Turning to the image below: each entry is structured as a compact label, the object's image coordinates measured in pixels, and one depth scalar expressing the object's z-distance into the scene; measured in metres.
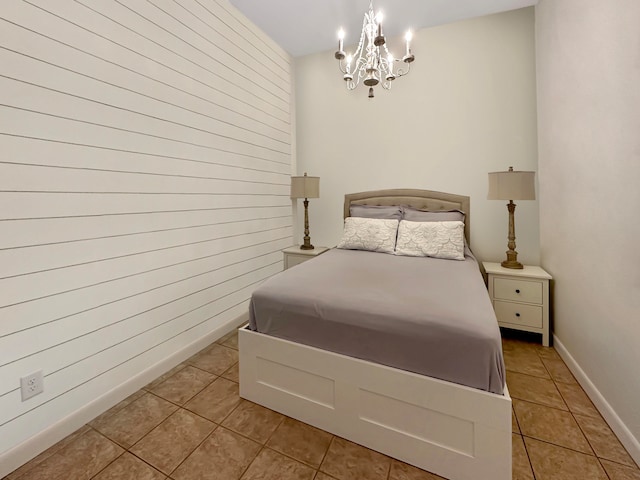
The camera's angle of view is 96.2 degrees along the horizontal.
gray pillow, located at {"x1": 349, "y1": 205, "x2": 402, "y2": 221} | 2.97
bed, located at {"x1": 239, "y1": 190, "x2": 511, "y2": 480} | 1.18
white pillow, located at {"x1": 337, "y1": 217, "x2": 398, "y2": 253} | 2.69
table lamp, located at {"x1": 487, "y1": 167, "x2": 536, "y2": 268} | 2.39
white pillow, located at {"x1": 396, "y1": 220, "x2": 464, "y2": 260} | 2.46
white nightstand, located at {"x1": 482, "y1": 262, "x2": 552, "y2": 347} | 2.32
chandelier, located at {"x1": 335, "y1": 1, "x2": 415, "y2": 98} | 1.70
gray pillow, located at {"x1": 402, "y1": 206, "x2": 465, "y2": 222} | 2.77
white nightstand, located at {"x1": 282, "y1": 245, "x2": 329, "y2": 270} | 3.19
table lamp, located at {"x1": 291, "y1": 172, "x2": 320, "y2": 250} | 3.25
